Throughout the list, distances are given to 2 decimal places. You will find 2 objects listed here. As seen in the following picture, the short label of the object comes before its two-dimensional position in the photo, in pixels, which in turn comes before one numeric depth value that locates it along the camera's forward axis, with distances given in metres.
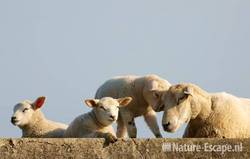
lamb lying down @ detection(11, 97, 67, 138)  13.08
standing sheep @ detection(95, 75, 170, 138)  13.45
